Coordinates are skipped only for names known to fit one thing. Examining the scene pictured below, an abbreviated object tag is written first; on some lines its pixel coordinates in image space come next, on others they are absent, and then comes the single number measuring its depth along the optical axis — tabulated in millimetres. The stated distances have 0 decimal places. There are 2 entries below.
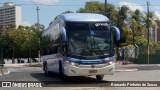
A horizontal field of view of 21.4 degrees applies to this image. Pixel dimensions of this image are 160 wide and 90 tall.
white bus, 20969
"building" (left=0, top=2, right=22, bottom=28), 133875
